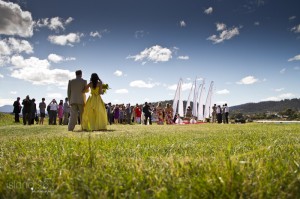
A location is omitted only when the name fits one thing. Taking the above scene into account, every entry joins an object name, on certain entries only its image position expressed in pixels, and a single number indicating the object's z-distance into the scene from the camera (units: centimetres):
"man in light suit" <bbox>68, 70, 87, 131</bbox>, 959
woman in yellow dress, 977
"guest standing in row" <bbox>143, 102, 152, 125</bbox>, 2462
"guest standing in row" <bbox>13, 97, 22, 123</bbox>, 2164
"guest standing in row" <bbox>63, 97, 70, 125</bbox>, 2183
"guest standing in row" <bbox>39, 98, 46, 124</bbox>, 2212
